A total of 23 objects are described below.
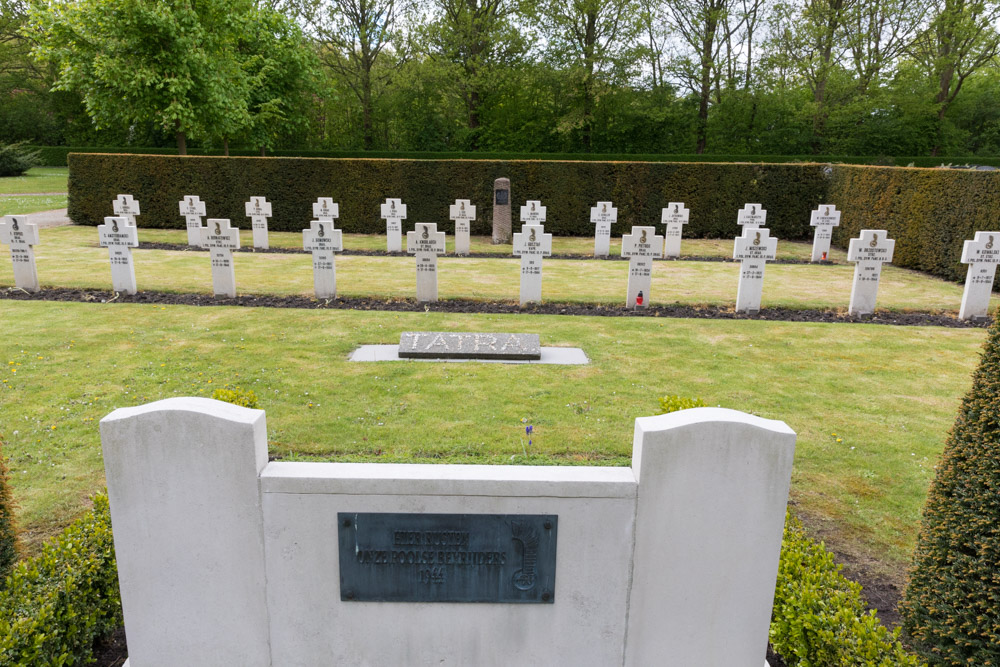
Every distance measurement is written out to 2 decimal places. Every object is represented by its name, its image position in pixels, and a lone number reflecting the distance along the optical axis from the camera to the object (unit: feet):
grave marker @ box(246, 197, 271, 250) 56.54
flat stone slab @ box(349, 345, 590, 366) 26.30
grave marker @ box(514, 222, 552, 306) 36.50
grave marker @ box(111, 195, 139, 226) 57.26
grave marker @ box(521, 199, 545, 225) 58.39
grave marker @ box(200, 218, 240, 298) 36.58
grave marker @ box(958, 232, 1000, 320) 34.27
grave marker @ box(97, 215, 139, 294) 35.86
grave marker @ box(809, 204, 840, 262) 56.24
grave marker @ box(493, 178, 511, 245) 61.41
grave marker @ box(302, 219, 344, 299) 36.13
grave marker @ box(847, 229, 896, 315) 35.55
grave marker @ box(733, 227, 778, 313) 35.19
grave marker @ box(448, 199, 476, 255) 57.00
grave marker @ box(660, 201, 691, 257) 56.13
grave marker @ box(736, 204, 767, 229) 54.90
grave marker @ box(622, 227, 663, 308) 36.09
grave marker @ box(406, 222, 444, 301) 35.83
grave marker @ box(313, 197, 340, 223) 59.41
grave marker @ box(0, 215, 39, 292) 36.68
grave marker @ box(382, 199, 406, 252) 57.41
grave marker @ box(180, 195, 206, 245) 54.54
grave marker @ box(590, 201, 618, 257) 56.18
